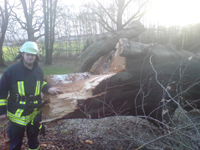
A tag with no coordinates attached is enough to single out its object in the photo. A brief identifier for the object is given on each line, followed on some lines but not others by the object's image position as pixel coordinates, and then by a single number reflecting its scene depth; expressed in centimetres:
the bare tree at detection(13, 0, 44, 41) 1214
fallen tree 228
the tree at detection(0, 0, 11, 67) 1316
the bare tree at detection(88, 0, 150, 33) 1060
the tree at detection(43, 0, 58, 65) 1268
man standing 190
